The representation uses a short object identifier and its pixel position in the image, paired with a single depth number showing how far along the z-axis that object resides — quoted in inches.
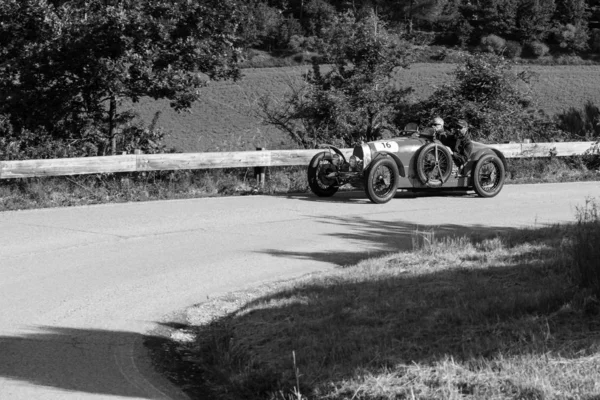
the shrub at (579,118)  1586.5
